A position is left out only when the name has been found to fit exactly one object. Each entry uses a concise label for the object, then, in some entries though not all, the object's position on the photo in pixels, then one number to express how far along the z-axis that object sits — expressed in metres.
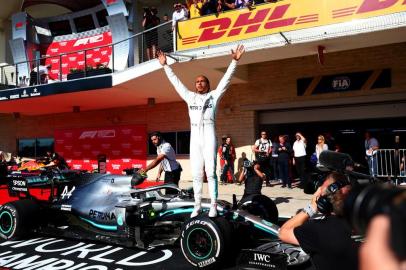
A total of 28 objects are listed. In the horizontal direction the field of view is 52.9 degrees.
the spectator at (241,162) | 13.55
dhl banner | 8.29
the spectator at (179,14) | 11.10
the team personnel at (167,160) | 6.30
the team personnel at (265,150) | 11.80
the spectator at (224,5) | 10.48
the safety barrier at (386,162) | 10.78
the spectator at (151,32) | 12.94
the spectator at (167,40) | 12.15
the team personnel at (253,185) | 6.46
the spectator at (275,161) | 12.31
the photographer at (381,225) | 0.88
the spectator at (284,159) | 11.44
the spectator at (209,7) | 10.84
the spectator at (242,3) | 9.78
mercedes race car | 4.29
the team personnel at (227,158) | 13.12
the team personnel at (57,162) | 10.10
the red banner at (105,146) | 16.44
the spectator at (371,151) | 11.10
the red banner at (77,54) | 17.16
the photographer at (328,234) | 2.08
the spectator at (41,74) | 16.73
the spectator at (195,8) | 11.09
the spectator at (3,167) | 10.38
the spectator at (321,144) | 10.76
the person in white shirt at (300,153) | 11.30
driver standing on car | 4.64
